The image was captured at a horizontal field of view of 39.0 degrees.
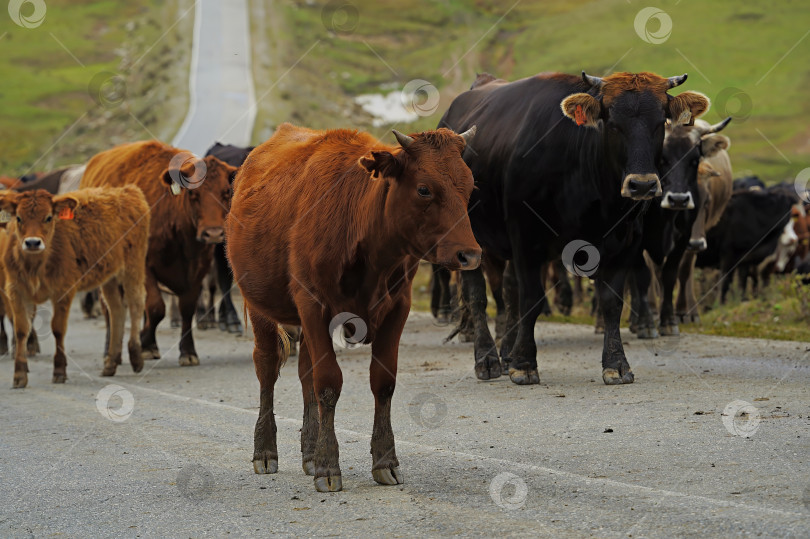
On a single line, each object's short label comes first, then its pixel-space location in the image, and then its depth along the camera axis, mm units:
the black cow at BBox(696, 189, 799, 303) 22688
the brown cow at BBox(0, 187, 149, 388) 13578
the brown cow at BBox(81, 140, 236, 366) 14820
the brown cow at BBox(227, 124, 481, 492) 6770
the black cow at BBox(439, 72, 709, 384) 10742
